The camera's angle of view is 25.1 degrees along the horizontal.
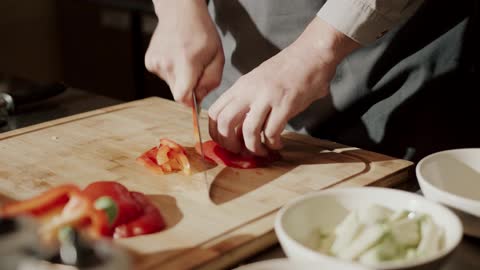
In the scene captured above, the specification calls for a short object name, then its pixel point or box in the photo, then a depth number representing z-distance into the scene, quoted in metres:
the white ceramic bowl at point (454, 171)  0.93
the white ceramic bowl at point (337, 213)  0.79
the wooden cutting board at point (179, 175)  0.89
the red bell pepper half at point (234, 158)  1.06
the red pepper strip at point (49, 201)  0.88
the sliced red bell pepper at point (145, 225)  0.90
